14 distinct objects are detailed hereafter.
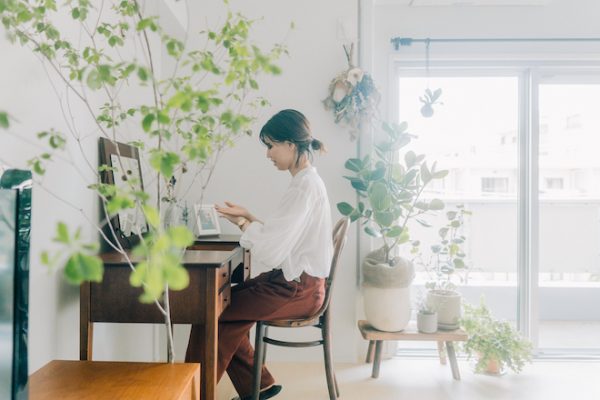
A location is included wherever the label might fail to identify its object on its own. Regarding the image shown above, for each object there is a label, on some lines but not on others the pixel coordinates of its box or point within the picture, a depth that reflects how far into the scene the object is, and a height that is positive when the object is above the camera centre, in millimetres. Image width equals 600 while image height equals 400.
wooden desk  1665 -361
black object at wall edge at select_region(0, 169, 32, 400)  846 -123
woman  1953 -188
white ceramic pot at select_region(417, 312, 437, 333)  2689 -676
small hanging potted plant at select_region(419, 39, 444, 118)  3020 +667
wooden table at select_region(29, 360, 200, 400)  1146 -465
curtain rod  3064 +1060
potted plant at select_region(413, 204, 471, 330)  2742 -411
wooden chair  2113 -539
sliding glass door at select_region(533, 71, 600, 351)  3182 +170
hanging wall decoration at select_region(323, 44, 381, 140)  2834 +637
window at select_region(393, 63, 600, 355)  3166 +230
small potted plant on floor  2693 -806
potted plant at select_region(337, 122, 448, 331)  2658 -49
